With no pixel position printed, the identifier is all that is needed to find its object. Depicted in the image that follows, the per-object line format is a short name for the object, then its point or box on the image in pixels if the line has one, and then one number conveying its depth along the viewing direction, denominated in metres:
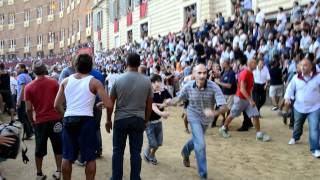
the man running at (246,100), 9.88
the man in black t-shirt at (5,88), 11.31
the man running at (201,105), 6.73
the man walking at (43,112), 6.69
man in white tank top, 5.61
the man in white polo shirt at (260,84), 12.59
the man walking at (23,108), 10.38
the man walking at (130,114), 6.01
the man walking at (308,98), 8.30
